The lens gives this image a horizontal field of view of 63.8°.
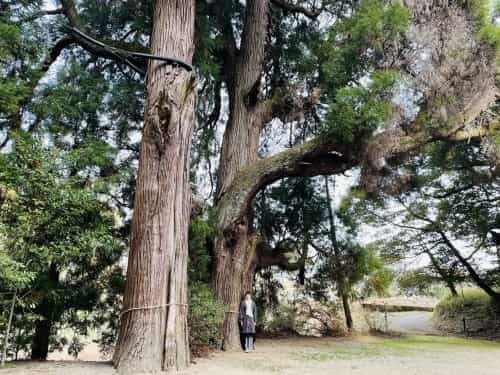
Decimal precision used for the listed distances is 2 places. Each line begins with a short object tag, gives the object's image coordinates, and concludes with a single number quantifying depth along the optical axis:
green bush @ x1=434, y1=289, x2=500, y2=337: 14.19
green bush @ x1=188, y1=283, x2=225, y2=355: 6.71
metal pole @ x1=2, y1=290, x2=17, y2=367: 4.96
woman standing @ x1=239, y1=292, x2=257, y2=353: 7.72
